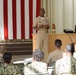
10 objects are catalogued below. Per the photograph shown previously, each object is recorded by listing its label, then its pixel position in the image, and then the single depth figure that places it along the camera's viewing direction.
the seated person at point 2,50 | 6.75
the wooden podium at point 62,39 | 10.45
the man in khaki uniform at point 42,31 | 10.52
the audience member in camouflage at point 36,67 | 5.24
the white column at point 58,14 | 13.96
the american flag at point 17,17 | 13.66
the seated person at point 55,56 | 6.92
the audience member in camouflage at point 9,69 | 5.09
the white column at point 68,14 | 14.03
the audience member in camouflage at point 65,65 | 5.42
